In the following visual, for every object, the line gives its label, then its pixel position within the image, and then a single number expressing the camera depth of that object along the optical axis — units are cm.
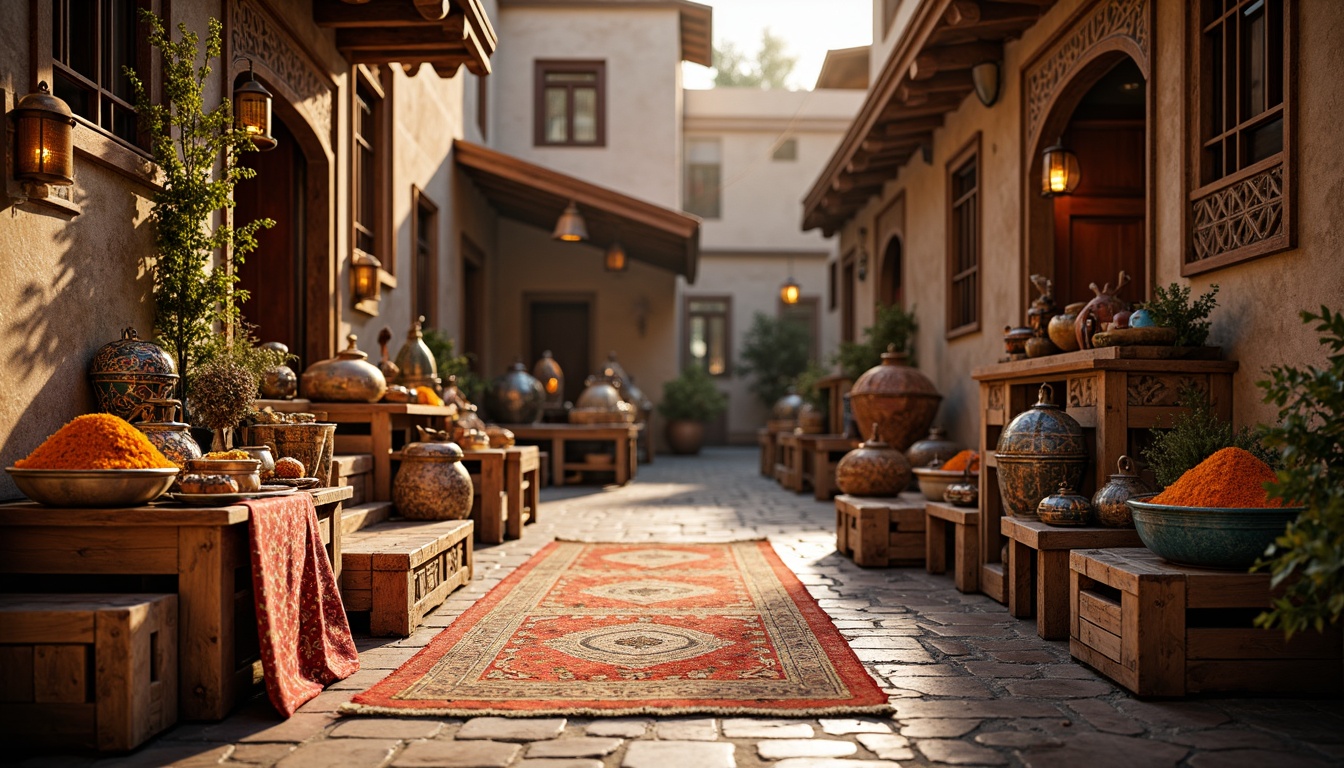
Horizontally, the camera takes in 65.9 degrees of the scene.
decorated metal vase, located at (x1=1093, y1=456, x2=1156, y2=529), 434
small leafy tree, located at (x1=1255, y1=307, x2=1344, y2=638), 265
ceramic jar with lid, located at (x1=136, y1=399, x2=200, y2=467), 379
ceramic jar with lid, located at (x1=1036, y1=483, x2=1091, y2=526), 444
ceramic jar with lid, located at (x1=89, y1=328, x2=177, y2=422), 424
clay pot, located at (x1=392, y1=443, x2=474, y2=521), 577
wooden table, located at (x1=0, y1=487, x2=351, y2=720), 323
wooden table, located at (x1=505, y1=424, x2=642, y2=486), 1211
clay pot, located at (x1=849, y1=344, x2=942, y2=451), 939
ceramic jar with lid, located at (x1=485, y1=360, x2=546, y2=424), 1188
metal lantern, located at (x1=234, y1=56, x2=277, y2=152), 552
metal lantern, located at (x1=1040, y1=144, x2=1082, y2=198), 705
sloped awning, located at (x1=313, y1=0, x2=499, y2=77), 697
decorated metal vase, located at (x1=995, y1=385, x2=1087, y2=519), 476
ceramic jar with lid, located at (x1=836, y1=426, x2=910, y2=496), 685
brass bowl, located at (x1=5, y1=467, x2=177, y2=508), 315
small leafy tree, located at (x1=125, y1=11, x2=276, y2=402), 474
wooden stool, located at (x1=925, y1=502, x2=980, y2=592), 549
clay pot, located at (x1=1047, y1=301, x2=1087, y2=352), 542
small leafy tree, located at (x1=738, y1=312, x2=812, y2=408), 2072
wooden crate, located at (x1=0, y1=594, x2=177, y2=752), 292
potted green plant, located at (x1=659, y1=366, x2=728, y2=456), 1786
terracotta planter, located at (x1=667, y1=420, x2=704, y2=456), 1855
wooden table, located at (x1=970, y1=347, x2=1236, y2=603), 462
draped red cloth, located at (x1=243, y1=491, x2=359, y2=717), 331
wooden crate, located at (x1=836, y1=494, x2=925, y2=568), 627
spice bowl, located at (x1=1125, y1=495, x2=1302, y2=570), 350
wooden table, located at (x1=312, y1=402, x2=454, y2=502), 616
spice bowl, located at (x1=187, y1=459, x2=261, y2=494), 362
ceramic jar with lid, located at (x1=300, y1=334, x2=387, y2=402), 623
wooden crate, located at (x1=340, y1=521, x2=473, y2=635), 442
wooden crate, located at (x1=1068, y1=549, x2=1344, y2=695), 348
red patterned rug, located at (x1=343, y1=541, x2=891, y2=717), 338
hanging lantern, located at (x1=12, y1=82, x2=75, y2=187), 359
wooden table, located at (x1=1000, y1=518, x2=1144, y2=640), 435
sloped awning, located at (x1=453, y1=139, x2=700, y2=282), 1279
